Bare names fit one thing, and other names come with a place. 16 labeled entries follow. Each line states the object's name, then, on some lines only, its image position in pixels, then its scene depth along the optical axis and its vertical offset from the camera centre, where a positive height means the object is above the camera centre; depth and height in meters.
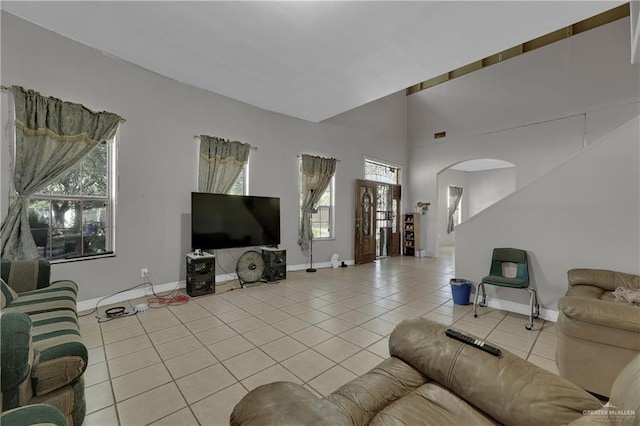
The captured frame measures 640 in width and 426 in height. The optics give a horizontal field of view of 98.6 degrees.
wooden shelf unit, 8.12 -0.58
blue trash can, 3.82 -1.08
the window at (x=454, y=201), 11.21 +0.54
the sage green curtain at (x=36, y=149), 3.00 +0.76
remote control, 1.21 -0.59
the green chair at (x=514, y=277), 3.19 -0.76
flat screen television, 4.23 -0.12
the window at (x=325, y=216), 6.33 -0.04
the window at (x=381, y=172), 7.47 +1.21
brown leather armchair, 1.82 -0.87
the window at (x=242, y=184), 5.13 +0.56
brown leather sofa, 0.87 -0.69
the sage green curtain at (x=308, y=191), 5.89 +0.50
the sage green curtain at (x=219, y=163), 4.57 +0.87
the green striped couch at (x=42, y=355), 1.30 -0.77
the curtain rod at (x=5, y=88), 2.97 +1.35
